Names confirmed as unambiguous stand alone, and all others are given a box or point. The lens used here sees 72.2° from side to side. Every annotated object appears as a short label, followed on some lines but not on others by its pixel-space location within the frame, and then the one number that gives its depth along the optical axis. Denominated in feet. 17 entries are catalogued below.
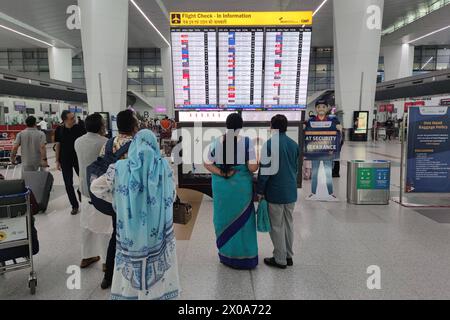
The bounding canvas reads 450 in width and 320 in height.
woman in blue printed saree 7.06
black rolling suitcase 15.98
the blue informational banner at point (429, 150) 19.34
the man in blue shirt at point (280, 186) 10.94
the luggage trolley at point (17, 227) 9.60
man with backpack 8.23
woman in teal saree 10.57
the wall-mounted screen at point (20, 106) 62.44
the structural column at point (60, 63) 101.76
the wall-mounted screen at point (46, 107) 73.07
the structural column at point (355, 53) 55.77
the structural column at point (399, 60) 100.27
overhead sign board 17.08
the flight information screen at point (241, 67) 17.21
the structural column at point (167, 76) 111.04
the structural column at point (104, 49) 49.67
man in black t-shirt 17.13
